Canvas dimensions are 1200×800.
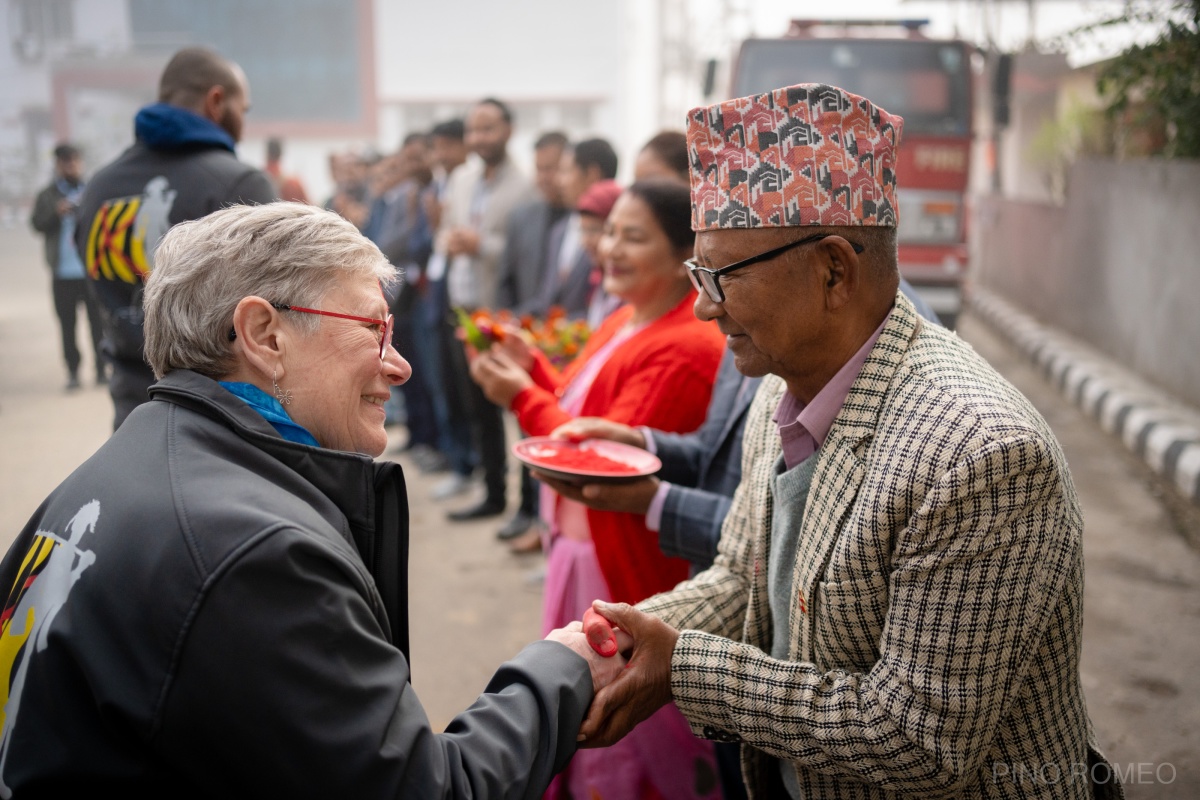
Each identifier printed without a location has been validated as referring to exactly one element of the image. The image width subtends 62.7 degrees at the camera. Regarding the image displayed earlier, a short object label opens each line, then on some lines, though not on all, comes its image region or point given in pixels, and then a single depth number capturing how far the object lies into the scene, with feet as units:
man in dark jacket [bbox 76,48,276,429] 10.60
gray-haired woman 3.81
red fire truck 32.48
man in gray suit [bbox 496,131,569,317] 19.19
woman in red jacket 8.25
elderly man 4.66
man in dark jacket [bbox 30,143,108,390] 22.58
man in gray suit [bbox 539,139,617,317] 17.29
